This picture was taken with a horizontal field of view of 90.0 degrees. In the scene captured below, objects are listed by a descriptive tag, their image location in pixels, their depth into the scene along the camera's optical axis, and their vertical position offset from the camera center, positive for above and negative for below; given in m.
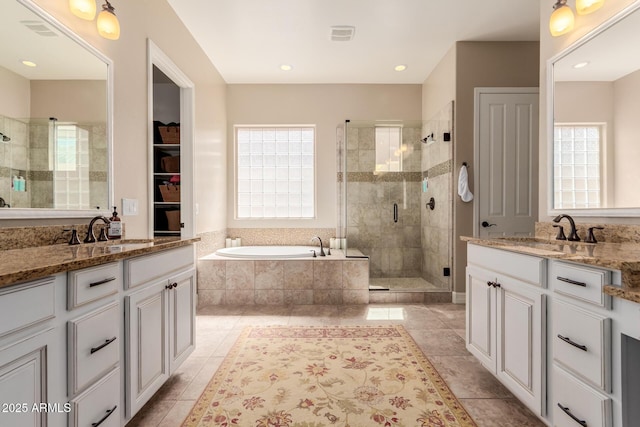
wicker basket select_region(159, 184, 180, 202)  3.52 +0.22
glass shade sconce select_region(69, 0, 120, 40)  1.64 +1.05
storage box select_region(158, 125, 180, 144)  3.48 +0.85
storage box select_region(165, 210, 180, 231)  3.59 -0.09
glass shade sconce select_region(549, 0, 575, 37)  1.88 +1.15
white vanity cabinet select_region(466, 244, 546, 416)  1.42 -0.55
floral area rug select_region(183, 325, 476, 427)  1.60 -1.03
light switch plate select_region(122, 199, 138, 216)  2.13 +0.03
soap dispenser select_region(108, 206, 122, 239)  1.89 -0.09
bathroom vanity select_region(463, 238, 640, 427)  1.04 -0.47
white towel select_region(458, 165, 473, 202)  3.38 +0.26
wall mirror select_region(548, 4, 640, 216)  1.65 +0.53
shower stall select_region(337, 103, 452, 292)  4.12 +0.21
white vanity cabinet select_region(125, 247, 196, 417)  1.41 -0.55
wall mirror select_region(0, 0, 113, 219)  1.38 +0.46
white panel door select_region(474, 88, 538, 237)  3.38 +0.54
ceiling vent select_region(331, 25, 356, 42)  3.10 +1.79
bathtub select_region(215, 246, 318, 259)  3.65 -0.50
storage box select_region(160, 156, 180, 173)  3.57 +0.54
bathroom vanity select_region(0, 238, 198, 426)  0.88 -0.42
